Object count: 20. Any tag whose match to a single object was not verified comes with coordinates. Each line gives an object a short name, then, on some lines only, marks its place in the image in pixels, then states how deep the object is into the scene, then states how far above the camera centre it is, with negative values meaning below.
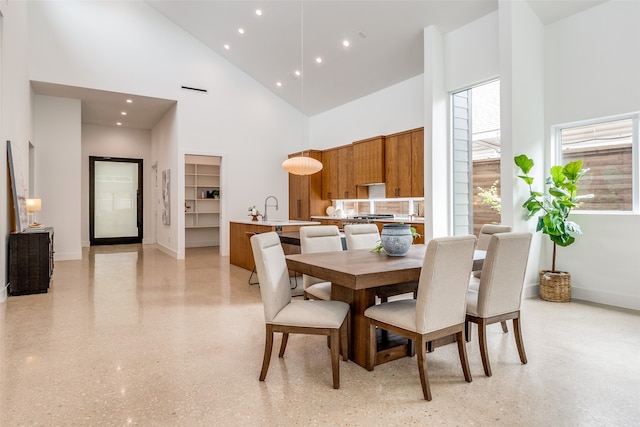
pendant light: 5.55 +0.69
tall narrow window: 5.50 +0.80
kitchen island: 6.03 -0.40
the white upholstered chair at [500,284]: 2.48 -0.50
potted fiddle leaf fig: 4.39 +0.01
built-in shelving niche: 10.26 +0.23
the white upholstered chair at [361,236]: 3.71 -0.24
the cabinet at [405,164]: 6.17 +0.82
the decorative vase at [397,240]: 2.94 -0.22
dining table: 2.32 -0.41
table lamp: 5.62 +0.12
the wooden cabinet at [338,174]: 7.87 +0.83
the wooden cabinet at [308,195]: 8.62 +0.39
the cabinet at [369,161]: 6.96 +0.98
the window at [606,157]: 4.30 +0.65
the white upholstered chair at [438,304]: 2.19 -0.56
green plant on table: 3.12 -0.30
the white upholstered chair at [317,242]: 3.47 -0.29
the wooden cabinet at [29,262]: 4.77 -0.63
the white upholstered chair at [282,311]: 2.37 -0.65
